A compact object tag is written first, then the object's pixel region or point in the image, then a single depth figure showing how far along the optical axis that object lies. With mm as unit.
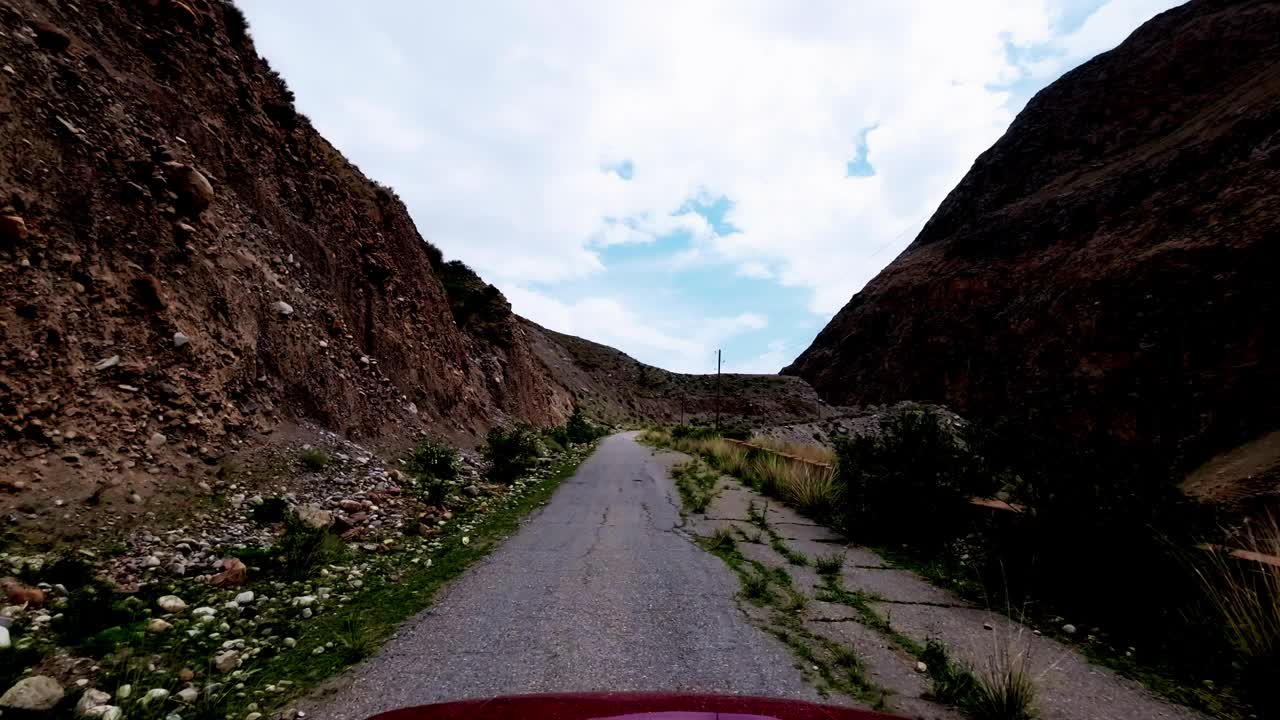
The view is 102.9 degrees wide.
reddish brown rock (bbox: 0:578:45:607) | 3608
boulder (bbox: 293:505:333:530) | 5848
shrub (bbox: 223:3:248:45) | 12039
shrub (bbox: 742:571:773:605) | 5035
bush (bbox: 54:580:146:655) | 3367
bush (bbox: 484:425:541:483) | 11789
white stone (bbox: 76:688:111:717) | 2713
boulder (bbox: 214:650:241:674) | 3287
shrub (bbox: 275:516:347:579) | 4980
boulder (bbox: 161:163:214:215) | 8266
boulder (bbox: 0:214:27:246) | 5680
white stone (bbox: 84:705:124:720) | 2635
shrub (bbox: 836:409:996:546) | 6914
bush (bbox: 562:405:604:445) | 26944
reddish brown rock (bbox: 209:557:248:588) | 4512
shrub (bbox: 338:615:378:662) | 3562
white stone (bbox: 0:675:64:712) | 2613
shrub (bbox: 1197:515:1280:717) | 2988
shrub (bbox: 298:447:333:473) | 7719
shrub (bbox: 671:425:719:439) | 28047
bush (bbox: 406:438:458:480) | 10000
